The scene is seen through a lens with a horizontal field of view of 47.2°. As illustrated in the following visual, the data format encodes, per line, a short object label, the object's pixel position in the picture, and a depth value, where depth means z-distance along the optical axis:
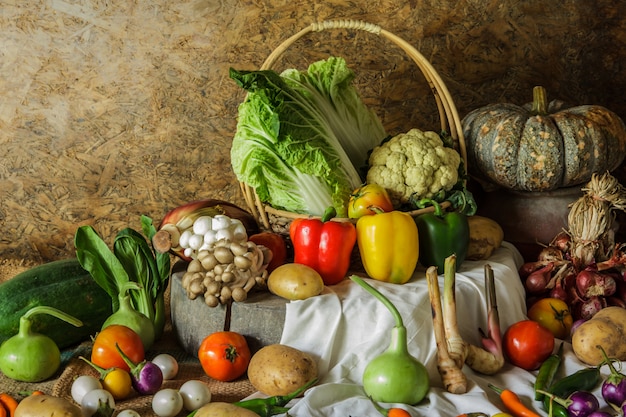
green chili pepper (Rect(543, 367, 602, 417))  2.40
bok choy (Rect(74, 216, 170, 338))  3.00
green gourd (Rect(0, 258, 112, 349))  2.92
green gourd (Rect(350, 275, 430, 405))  2.34
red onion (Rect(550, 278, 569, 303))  3.14
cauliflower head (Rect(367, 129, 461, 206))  3.16
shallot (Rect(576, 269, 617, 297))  3.08
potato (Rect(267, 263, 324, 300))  2.72
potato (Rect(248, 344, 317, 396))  2.44
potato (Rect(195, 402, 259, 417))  2.12
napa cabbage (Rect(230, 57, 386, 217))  3.03
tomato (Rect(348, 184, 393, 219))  3.03
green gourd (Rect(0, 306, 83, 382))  2.66
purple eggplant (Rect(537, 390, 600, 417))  2.25
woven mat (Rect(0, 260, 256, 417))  2.53
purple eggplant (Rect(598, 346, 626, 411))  2.31
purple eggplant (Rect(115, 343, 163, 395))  2.51
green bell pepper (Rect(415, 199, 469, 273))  2.97
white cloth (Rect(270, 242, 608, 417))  2.35
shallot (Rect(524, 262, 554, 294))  3.19
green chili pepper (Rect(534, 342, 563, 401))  2.46
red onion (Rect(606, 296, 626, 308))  3.14
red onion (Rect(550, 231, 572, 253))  3.28
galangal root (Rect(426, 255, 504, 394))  2.50
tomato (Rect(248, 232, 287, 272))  3.04
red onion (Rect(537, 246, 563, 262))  3.23
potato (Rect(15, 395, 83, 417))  2.13
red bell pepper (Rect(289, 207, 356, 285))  2.87
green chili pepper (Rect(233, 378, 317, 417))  2.28
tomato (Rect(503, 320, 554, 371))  2.67
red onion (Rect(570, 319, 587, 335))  2.93
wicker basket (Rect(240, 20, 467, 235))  3.23
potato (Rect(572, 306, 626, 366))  2.68
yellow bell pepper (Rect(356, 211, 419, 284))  2.86
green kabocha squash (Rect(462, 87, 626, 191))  3.32
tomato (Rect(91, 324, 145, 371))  2.63
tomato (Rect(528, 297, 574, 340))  2.99
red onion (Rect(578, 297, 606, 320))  3.04
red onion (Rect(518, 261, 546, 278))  3.26
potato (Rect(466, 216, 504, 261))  3.19
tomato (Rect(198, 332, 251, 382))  2.62
